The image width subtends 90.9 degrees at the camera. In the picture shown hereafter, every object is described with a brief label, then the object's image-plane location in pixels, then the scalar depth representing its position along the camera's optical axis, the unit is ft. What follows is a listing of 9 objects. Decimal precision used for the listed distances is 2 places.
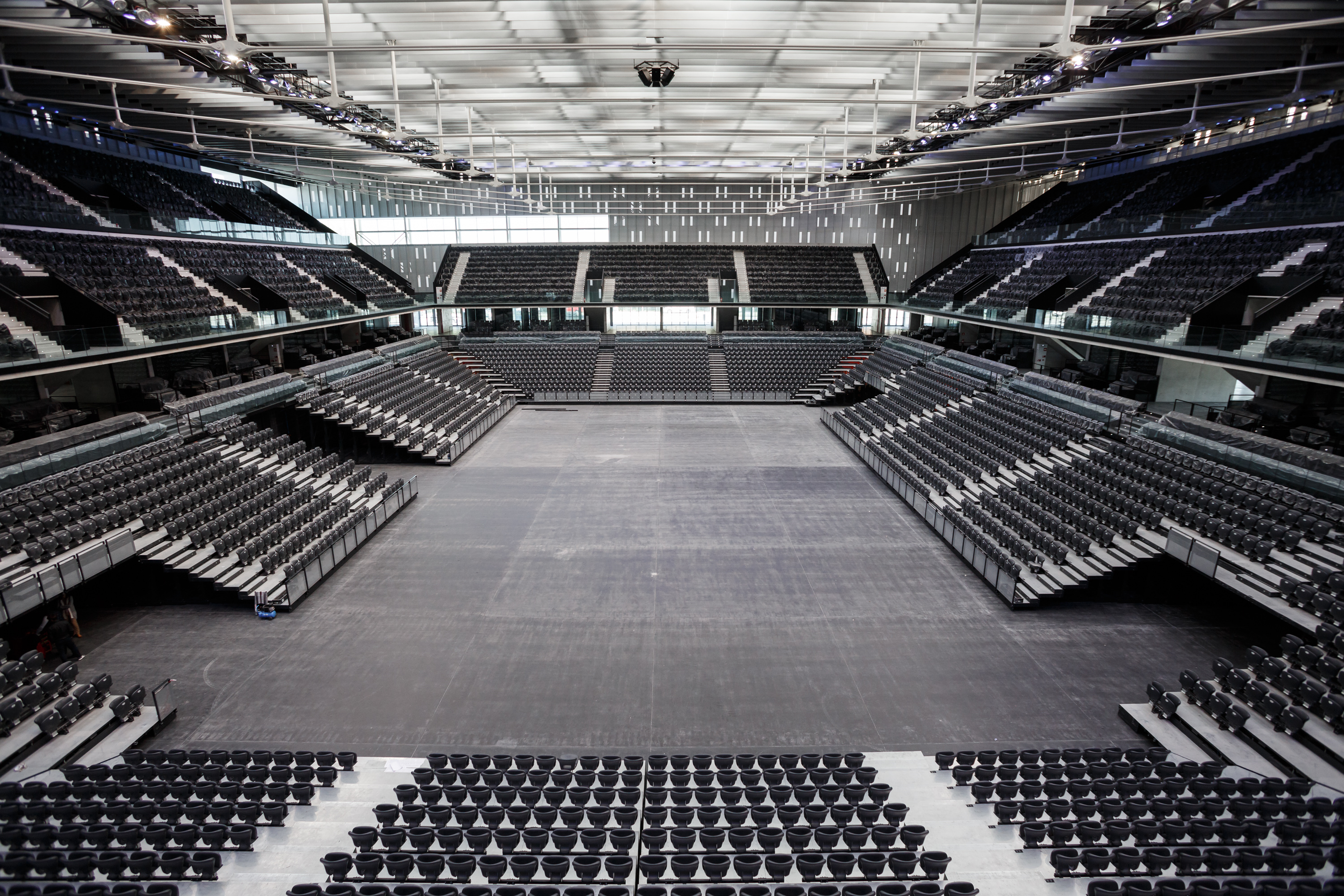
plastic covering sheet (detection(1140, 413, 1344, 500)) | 45.62
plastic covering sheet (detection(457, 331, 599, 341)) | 129.29
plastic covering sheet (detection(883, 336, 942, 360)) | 107.55
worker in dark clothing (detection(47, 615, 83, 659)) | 39.09
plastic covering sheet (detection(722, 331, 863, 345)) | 129.08
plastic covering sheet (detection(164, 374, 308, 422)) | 63.77
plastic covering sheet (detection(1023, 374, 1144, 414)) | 64.39
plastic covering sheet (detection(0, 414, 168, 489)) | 46.42
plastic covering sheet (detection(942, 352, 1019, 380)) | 85.30
